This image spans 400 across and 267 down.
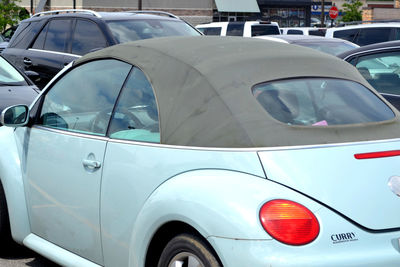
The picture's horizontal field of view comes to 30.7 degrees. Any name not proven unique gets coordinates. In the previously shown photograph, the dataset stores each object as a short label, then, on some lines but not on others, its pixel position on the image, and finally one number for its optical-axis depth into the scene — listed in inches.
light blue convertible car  120.7
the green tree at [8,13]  1516.7
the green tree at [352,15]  2274.9
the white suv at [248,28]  834.8
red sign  1421.3
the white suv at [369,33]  559.5
